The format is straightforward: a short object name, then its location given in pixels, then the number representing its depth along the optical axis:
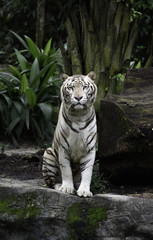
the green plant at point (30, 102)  15.72
